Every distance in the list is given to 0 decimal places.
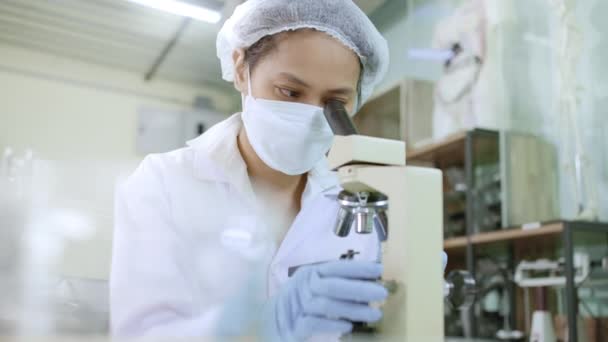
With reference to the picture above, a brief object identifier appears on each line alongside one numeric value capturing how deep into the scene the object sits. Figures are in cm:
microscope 59
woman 62
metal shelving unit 187
